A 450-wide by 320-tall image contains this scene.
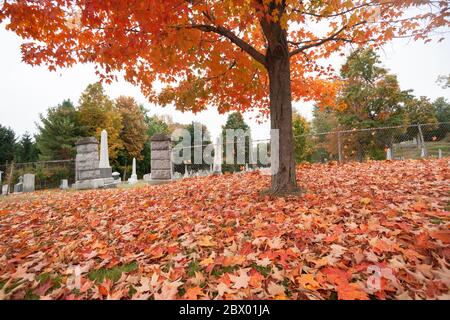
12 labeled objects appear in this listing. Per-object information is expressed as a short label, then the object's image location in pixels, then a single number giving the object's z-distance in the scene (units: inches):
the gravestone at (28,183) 550.4
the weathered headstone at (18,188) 636.1
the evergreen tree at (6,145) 1349.7
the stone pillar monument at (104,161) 514.0
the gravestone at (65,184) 684.7
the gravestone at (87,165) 470.3
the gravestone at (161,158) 441.1
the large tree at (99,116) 1310.3
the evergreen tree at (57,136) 1194.9
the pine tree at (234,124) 1088.2
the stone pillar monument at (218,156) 516.7
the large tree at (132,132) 1542.8
